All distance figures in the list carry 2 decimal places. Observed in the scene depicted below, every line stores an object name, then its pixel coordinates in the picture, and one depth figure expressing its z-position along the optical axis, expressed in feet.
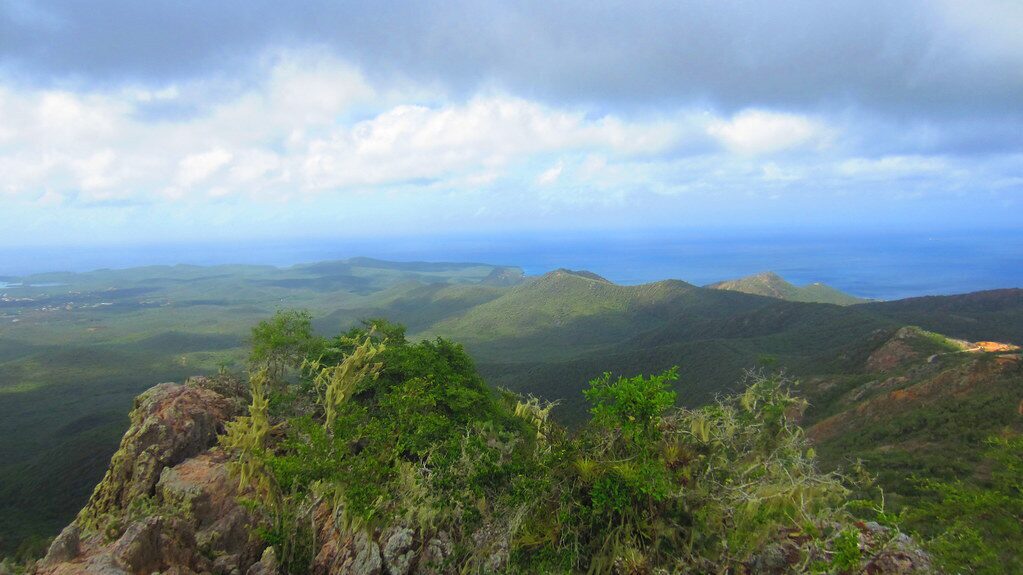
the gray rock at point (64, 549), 28.32
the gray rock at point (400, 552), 25.86
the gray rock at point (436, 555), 25.20
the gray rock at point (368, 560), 25.91
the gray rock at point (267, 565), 28.60
